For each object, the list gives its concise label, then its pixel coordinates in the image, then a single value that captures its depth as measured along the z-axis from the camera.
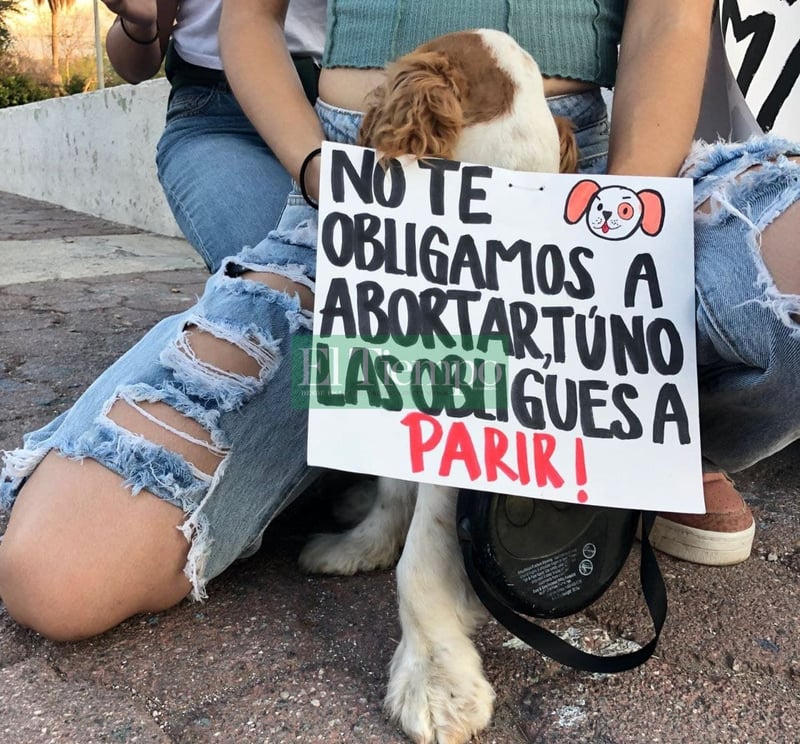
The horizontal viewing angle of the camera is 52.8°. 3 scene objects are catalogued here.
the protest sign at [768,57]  1.73
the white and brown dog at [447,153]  0.91
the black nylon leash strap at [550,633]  0.94
